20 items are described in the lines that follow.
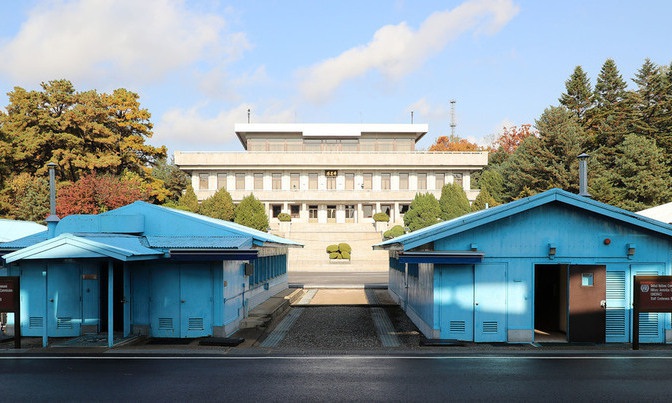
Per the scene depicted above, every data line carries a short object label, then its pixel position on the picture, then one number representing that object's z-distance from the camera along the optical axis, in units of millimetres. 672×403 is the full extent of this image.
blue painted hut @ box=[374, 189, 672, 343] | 17250
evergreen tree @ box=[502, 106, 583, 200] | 63269
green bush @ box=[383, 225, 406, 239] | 62125
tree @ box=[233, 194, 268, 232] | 61459
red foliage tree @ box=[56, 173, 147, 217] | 45438
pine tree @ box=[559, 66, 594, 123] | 76688
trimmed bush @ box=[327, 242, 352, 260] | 58750
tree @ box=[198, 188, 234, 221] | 64062
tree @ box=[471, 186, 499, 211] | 66375
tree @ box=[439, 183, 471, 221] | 67312
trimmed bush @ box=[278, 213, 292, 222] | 74938
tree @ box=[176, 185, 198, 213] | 63750
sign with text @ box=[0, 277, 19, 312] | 16547
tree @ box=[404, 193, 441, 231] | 64962
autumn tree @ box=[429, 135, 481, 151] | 104412
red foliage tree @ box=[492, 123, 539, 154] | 100500
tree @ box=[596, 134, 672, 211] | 55500
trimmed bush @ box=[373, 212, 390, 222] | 72525
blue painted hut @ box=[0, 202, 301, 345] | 17922
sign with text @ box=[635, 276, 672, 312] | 16391
